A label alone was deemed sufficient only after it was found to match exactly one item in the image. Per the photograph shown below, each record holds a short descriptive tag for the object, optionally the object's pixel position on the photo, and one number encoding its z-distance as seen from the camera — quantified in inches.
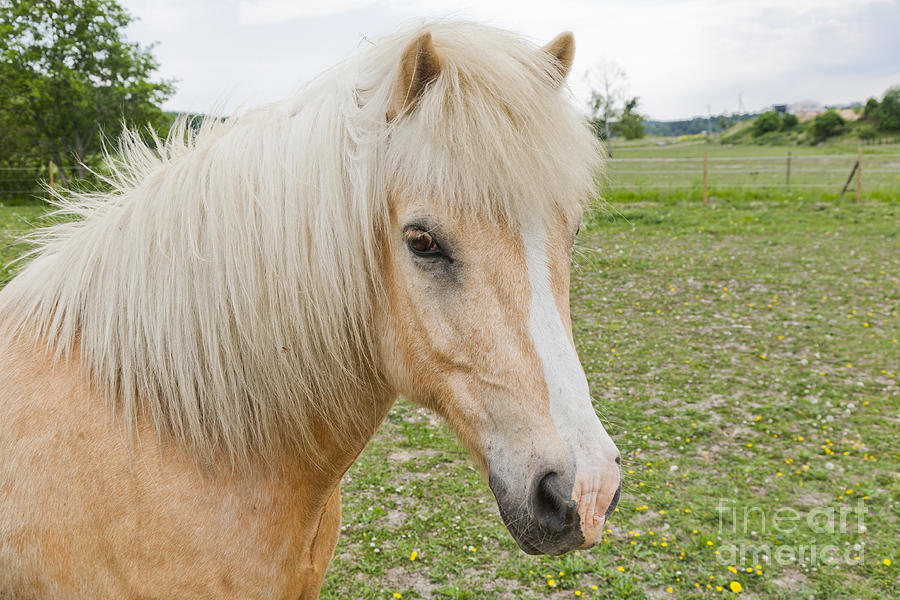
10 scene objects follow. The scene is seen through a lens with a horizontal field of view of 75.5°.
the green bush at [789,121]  1952.5
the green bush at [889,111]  1628.9
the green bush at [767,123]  1983.3
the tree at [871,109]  1696.6
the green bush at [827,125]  1701.5
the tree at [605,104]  1465.3
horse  58.2
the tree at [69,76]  721.0
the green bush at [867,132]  1648.0
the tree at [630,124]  1568.7
